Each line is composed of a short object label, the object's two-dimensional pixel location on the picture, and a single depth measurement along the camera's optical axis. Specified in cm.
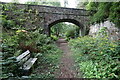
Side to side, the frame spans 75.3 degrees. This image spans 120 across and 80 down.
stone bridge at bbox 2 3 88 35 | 855
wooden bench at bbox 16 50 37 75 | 228
